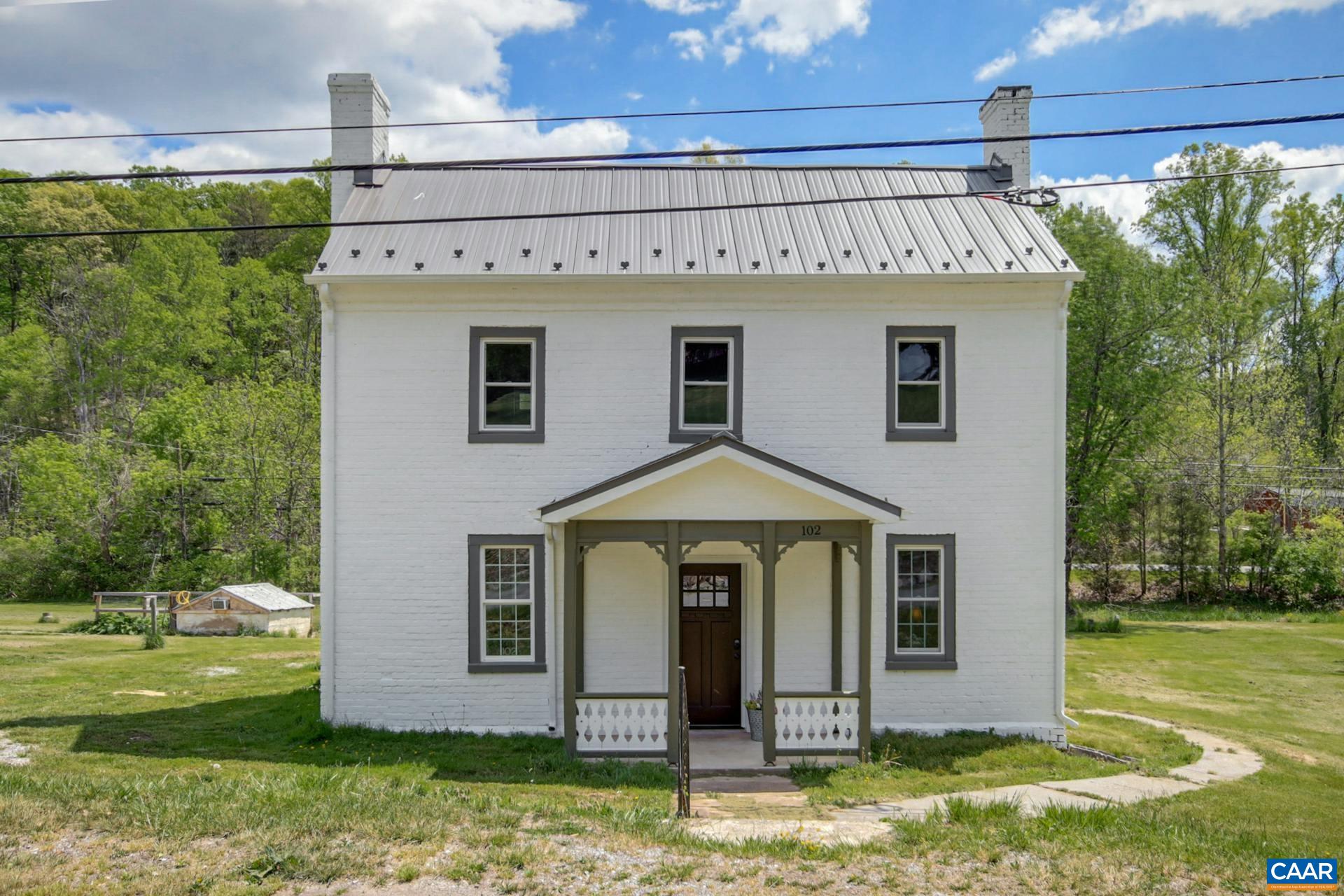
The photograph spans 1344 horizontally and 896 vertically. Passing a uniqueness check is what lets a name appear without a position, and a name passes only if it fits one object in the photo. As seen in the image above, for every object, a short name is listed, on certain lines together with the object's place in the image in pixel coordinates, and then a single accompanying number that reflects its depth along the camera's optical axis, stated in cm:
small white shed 2312
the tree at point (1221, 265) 2973
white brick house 1244
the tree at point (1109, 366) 2638
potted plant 1202
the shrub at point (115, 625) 2273
